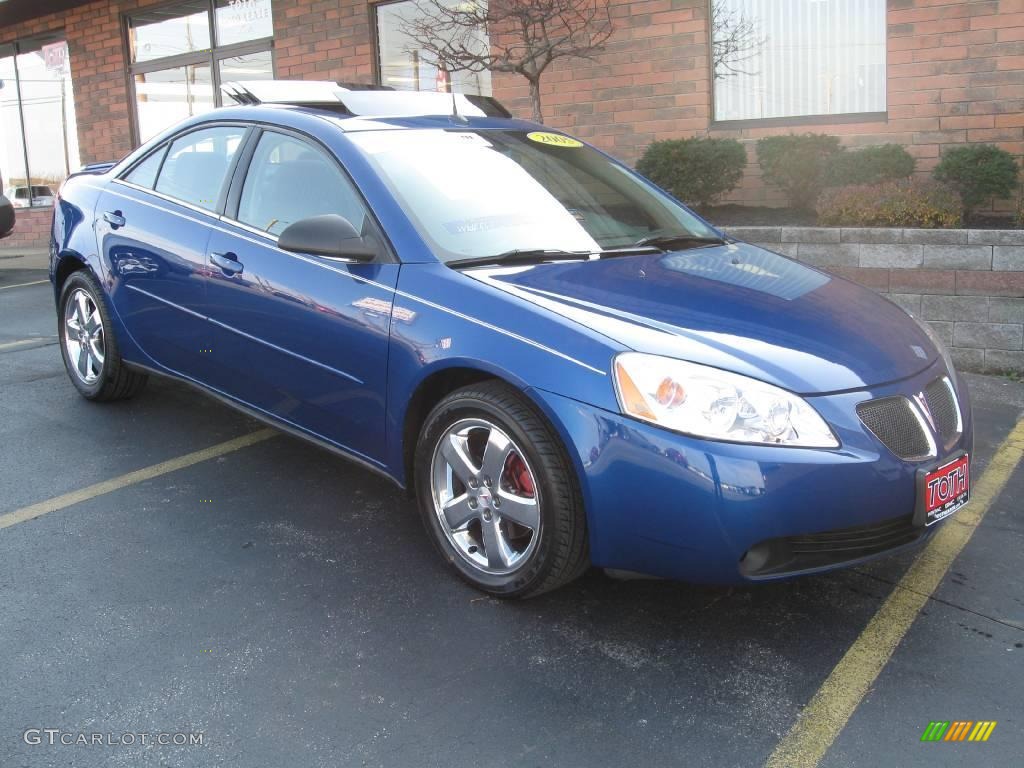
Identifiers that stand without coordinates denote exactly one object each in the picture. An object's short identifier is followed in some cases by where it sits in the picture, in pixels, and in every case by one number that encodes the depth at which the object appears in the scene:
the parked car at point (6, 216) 12.64
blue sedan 2.86
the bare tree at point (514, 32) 8.55
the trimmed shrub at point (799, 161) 8.20
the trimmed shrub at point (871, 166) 7.68
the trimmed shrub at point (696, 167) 8.16
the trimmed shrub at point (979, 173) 7.06
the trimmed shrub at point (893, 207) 6.68
